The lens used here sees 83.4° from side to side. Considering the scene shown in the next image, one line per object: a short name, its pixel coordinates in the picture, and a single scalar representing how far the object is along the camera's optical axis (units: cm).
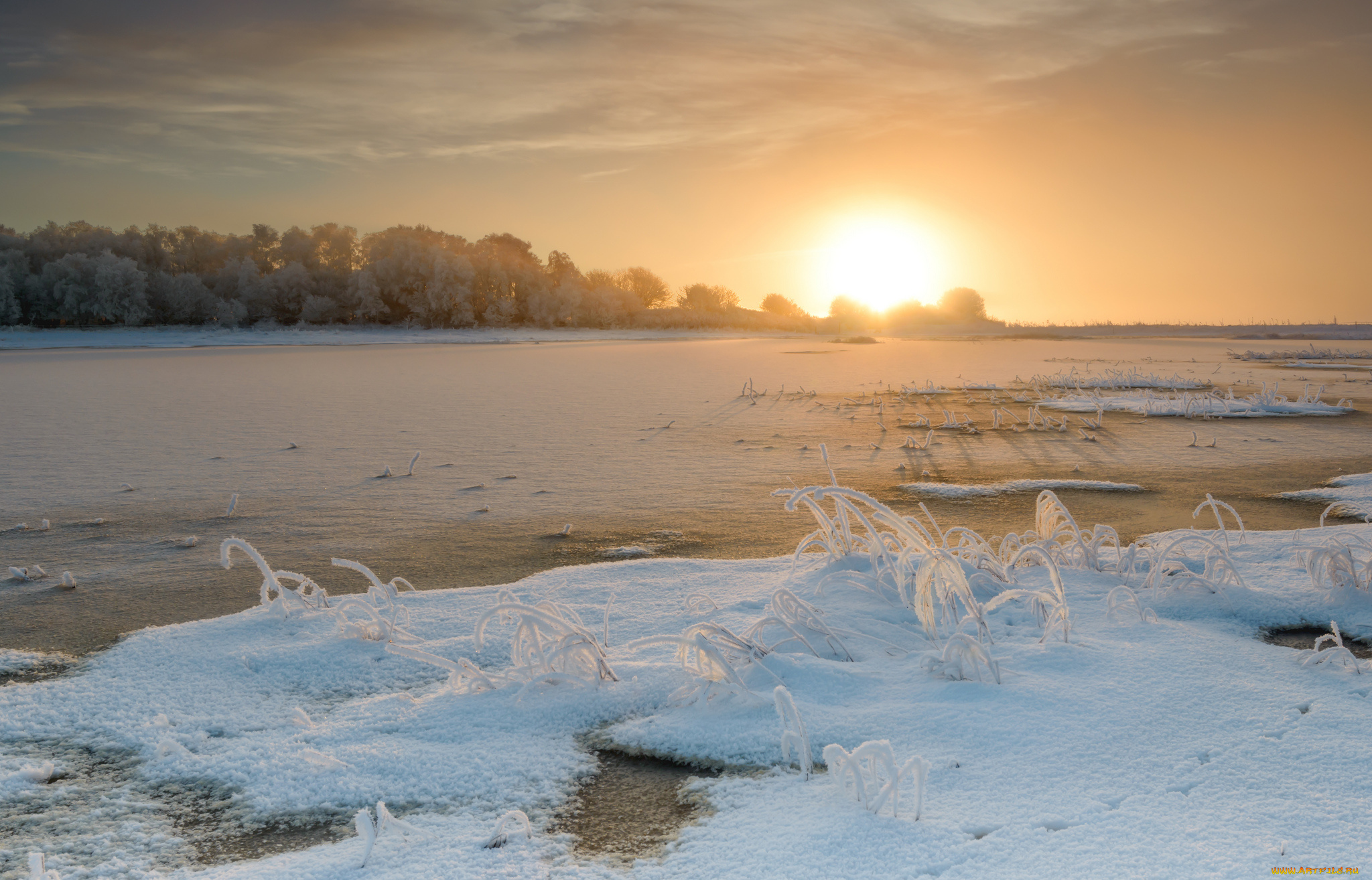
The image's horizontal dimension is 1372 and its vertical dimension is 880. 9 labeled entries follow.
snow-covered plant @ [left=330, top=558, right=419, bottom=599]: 226
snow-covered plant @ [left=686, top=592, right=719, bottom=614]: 250
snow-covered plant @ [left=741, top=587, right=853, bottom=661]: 206
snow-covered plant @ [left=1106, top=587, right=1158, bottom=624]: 228
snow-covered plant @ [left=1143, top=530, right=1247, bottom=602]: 249
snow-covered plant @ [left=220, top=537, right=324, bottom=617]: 235
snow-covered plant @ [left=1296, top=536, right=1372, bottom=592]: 241
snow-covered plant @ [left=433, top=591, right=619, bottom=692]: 190
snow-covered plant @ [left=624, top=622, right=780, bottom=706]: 183
